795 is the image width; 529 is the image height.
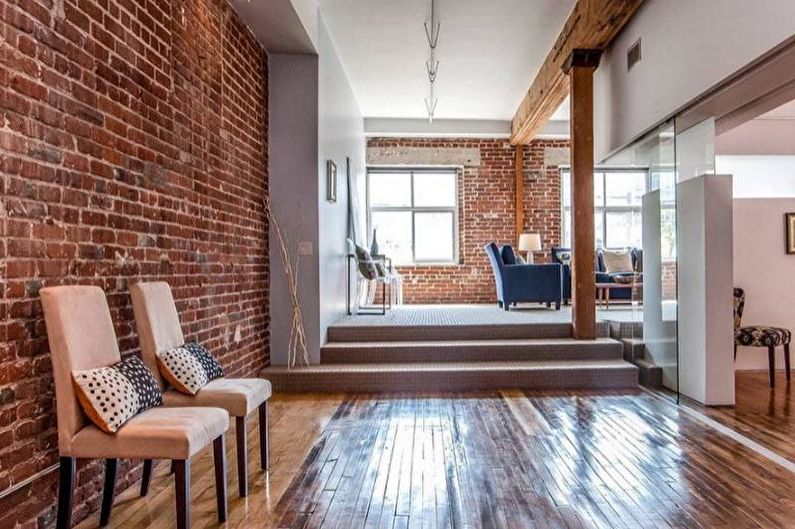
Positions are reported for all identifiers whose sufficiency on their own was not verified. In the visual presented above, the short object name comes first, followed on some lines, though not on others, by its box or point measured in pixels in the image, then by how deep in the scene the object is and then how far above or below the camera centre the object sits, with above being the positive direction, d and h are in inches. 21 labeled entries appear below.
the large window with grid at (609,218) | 375.6 +30.9
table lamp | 354.3 +12.7
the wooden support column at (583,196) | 214.8 +26.2
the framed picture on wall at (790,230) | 224.8 +12.5
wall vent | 192.5 +75.4
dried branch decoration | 201.5 -11.9
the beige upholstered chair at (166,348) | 101.6 -17.7
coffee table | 307.4 -17.8
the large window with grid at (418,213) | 389.1 +35.5
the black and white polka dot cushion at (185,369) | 103.7 -21.0
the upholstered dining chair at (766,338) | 193.6 -28.4
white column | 165.8 -9.3
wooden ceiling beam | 183.3 +85.0
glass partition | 182.9 +1.6
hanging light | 212.4 +93.7
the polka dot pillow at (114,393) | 80.1 -20.3
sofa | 319.0 -7.8
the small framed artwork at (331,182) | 227.5 +35.0
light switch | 204.5 +5.6
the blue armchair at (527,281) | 284.7 -10.7
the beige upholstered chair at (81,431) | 79.5 -25.3
